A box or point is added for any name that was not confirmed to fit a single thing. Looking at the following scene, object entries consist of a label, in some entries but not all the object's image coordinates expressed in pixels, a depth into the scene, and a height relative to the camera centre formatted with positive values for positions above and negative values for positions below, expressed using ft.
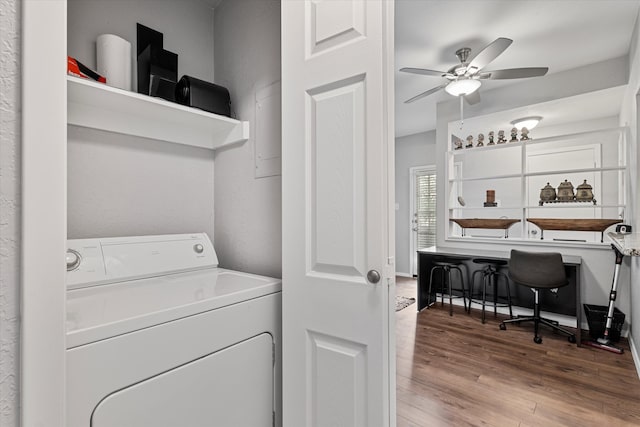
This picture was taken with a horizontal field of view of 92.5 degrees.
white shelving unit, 12.62 +1.63
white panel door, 3.28 +0.00
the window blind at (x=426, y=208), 18.90 +0.29
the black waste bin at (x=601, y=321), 9.14 -3.30
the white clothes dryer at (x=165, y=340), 2.63 -1.27
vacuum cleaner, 8.79 -3.17
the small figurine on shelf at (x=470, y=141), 12.49 +2.91
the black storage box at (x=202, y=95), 4.80 +1.90
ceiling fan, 8.11 +4.08
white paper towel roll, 4.37 +2.23
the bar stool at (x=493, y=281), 11.22 -2.69
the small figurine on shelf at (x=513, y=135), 11.38 +2.88
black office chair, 9.18 -1.86
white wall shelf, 3.87 +1.46
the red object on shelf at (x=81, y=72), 3.68 +1.84
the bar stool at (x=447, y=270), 12.02 -2.43
